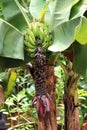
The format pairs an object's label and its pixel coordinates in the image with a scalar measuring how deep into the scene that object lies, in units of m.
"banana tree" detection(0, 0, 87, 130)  3.04
